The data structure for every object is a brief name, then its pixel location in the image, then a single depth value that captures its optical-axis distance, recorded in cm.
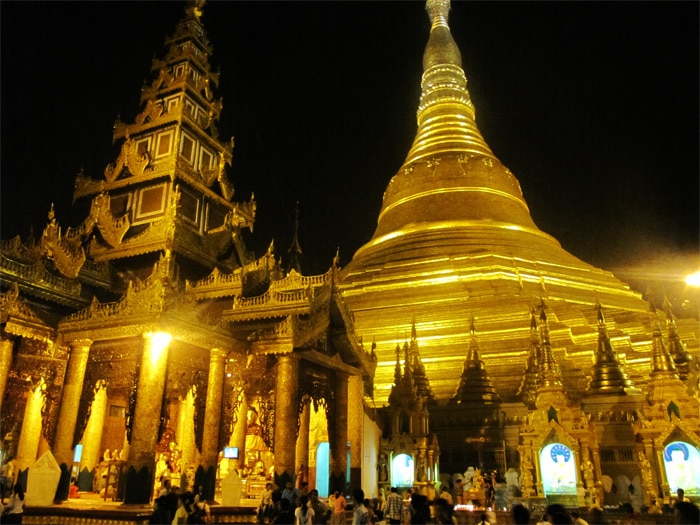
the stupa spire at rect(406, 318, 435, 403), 1673
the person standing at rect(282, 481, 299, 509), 862
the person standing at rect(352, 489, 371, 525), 685
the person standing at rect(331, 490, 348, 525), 829
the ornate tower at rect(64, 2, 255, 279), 1650
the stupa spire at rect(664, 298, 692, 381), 1644
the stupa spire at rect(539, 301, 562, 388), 1377
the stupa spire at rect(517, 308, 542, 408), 1542
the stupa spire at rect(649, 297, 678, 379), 1377
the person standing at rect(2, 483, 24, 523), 809
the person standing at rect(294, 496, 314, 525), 732
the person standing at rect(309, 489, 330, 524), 823
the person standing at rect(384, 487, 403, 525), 823
